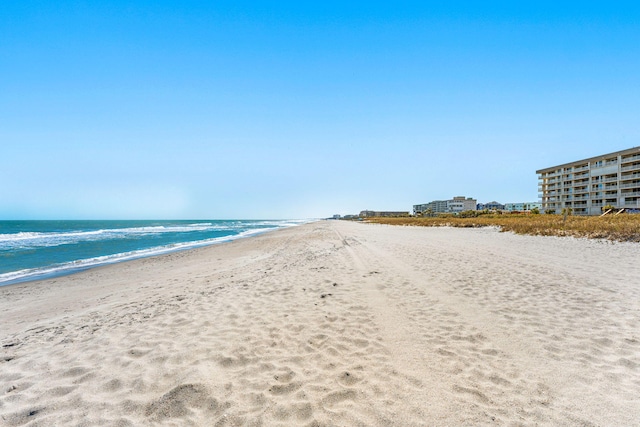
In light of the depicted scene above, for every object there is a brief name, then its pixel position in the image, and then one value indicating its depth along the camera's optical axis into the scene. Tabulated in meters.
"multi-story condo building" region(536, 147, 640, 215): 68.00
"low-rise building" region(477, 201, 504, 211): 190.68
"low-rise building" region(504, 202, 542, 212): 173.00
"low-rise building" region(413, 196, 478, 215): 180.75
